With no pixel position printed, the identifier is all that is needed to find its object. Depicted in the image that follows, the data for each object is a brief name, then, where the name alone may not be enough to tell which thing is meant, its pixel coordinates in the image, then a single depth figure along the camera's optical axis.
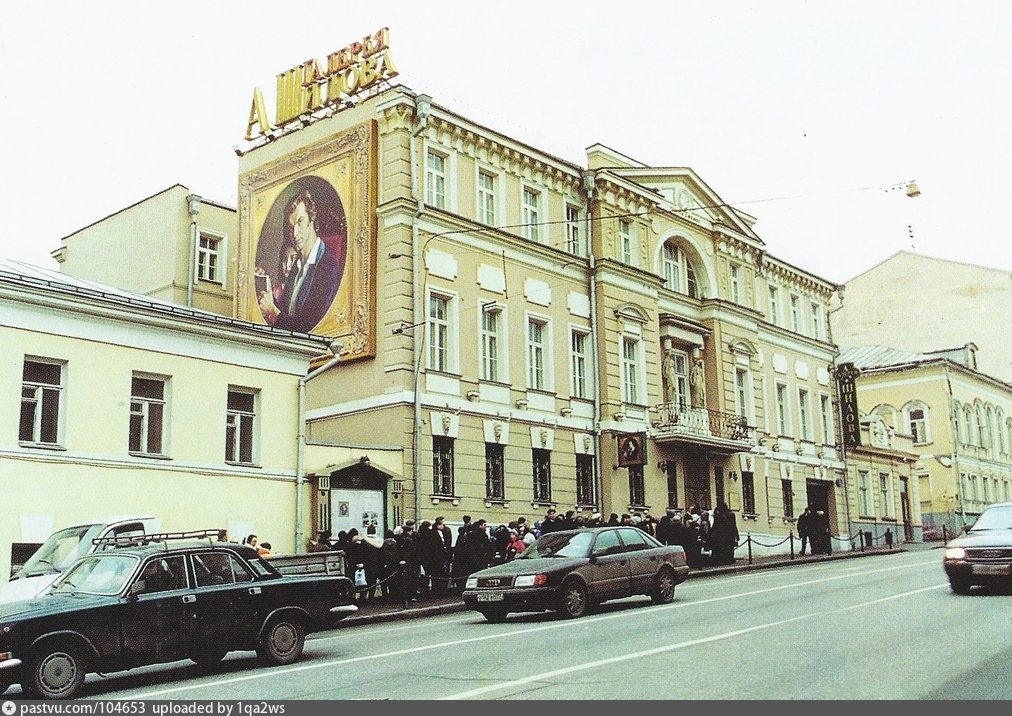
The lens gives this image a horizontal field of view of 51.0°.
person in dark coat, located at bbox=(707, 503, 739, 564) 30.27
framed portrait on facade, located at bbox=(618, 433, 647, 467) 31.36
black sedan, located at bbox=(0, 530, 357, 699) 10.84
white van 15.09
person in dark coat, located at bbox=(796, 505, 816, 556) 35.25
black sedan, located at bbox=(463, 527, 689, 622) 16.64
